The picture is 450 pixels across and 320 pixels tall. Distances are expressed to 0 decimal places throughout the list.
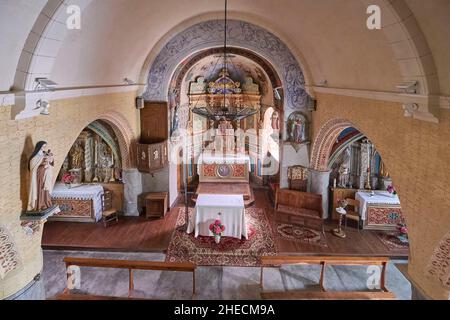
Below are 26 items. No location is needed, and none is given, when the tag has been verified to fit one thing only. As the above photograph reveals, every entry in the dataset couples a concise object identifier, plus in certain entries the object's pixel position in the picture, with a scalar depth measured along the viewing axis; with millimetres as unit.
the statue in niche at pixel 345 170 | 10961
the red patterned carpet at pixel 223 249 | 8523
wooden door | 11086
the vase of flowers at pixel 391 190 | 10547
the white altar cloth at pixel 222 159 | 13078
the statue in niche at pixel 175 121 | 11785
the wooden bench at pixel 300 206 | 10375
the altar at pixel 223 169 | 13086
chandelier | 14753
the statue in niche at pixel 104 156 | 11039
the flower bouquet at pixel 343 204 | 10284
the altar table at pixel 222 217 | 9547
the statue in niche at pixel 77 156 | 10969
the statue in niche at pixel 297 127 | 11148
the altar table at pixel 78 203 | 10445
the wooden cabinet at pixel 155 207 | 11031
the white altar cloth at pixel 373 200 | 10148
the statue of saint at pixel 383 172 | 10758
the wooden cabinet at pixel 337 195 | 10992
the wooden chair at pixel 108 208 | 10502
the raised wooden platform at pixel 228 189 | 12125
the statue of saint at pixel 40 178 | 5098
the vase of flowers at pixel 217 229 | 9211
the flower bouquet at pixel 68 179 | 10718
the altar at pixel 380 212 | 10180
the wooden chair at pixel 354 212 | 10352
